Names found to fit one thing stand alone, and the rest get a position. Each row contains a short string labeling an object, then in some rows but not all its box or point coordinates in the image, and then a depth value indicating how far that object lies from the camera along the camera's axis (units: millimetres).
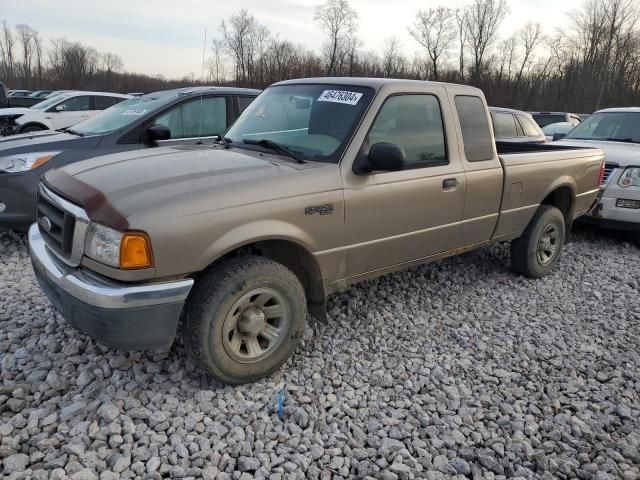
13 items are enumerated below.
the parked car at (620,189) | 6559
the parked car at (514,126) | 9086
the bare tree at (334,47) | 50056
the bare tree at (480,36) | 51312
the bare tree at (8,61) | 65750
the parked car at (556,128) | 14875
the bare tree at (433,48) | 51500
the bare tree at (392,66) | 48738
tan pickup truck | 2717
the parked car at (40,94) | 24819
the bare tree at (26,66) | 59844
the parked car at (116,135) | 5105
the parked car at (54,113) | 12164
